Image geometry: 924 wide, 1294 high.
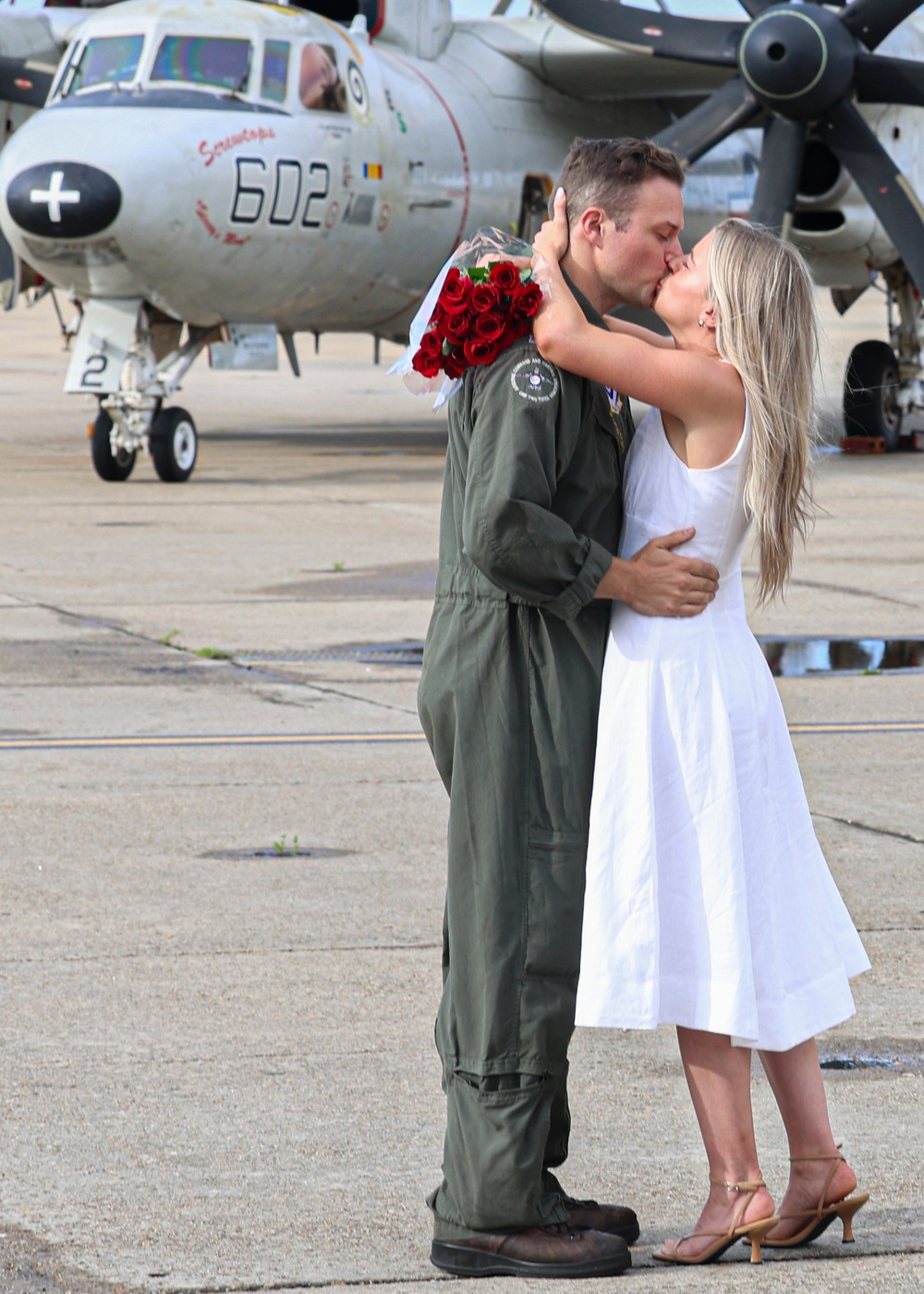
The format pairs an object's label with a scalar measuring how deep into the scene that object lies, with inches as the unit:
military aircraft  1360.7
